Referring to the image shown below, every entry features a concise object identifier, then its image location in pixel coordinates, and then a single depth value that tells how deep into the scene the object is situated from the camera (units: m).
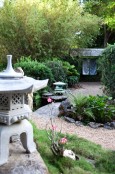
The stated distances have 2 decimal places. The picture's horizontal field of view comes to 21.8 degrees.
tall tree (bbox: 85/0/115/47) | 20.35
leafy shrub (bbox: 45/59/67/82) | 13.42
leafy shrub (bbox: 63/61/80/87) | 15.20
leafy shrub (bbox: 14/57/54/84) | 11.85
